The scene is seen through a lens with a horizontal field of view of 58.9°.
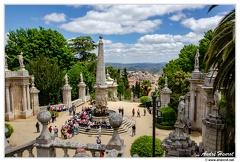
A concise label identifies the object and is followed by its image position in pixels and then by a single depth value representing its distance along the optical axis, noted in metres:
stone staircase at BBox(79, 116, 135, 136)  22.05
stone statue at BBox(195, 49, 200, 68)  22.08
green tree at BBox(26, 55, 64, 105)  30.88
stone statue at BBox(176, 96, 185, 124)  7.68
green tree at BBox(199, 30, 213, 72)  33.91
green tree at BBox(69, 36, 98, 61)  53.21
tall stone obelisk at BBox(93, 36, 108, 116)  23.88
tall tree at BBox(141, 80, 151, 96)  51.50
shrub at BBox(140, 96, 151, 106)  36.83
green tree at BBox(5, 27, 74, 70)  34.38
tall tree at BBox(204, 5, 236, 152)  8.22
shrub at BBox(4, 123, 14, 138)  18.08
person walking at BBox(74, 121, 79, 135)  21.97
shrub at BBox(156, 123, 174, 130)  23.97
